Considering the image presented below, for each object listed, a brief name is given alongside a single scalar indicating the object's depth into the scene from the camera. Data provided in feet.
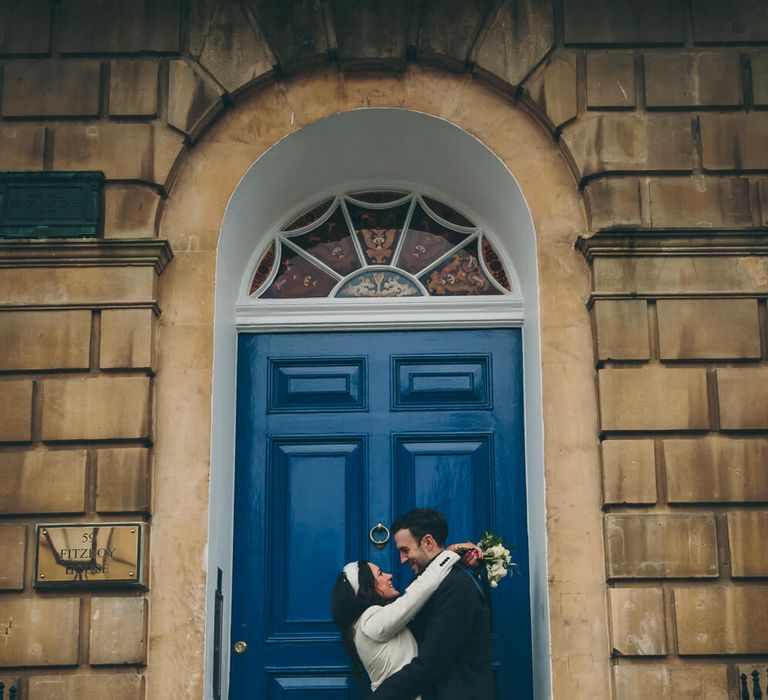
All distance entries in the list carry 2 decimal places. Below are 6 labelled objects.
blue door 23.27
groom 19.02
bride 19.39
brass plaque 21.36
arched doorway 23.85
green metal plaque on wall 22.93
